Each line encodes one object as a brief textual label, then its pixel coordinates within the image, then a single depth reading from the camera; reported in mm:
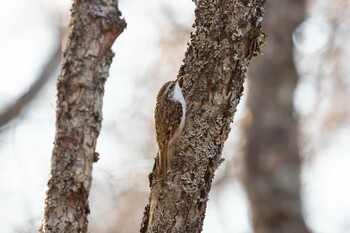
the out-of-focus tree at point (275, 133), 15469
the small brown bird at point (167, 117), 7051
